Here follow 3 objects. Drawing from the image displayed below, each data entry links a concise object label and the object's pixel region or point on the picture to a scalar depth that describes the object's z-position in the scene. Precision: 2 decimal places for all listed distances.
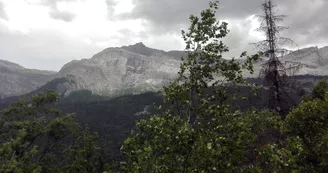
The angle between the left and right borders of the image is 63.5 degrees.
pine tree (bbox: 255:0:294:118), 31.66
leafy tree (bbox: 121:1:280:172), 10.54
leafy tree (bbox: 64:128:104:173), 35.34
